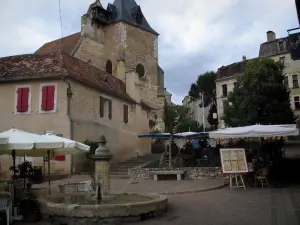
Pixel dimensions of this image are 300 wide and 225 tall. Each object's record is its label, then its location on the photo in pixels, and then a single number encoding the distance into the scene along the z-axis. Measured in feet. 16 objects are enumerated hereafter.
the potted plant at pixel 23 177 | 25.21
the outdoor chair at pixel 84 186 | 28.15
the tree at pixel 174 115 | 115.56
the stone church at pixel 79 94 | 50.41
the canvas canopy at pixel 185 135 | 51.54
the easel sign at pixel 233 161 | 32.71
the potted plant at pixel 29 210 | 21.46
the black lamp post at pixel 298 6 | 17.01
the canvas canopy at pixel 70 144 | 24.05
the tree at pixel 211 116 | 134.89
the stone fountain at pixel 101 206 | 19.63
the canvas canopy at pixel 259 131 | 30.68
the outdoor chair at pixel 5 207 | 19.65
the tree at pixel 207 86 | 143.83
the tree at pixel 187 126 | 121.37
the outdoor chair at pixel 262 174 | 32.90
